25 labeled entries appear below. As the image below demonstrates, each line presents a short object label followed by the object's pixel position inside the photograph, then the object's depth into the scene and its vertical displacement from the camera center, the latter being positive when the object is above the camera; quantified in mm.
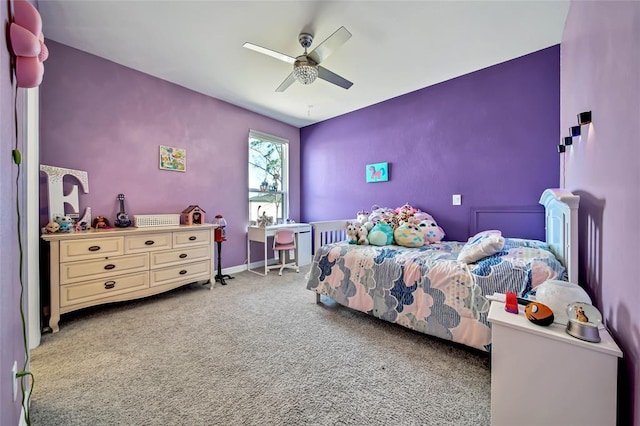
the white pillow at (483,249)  1727 -282
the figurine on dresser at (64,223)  2125 -77
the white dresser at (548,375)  820 -604
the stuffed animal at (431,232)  2740 -248
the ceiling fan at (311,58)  1886 +1296
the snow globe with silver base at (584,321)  842 -402
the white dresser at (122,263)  1994 -476
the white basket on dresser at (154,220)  2721 -77
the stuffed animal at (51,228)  2047 -113
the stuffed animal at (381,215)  2895 -58
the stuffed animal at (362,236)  2520 -262
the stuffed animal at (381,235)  2484 -255
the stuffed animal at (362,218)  2881 -90
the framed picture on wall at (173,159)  2967 +671
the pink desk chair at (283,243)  3592 -464
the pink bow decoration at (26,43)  866 +617
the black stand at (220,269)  3219 -748
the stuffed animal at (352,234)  2547 -242
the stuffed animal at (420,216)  2896 -78
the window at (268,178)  3996 +578
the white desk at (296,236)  3670 -388
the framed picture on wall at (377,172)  3504 +553
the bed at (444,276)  1489 -482
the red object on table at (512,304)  1064 -419
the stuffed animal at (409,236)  2471 -263
